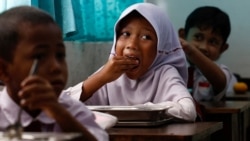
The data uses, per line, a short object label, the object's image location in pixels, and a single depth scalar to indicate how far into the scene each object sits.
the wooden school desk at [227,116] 2.87
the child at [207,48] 3.29
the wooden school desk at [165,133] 1.84
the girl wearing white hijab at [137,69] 2.45
